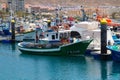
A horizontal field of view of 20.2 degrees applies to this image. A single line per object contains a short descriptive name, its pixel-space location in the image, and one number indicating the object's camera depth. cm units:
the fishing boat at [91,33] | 3880
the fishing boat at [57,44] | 3739
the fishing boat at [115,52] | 3393
